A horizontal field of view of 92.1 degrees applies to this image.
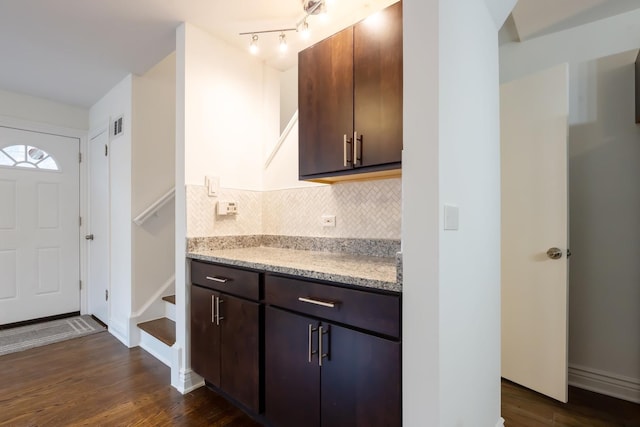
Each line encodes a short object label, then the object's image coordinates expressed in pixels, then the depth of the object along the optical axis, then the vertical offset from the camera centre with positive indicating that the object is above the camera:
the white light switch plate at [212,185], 2.10 +0.20
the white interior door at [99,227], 3.15 -0.14
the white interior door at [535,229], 1.86 -0.10
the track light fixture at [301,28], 1.76 +1.19
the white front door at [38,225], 3.12 -0.11
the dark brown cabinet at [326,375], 1.09 -0.65
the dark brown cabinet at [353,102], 1.40 +0.57
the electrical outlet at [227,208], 2.14 +0.04
